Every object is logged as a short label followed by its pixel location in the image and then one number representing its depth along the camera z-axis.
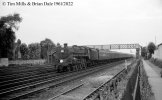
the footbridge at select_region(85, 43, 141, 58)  96.50
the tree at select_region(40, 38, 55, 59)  71.88
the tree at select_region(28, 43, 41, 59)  80.69
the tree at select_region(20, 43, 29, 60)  77.83
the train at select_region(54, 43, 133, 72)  22.28
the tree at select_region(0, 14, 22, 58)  40.38
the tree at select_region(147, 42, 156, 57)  57.39
